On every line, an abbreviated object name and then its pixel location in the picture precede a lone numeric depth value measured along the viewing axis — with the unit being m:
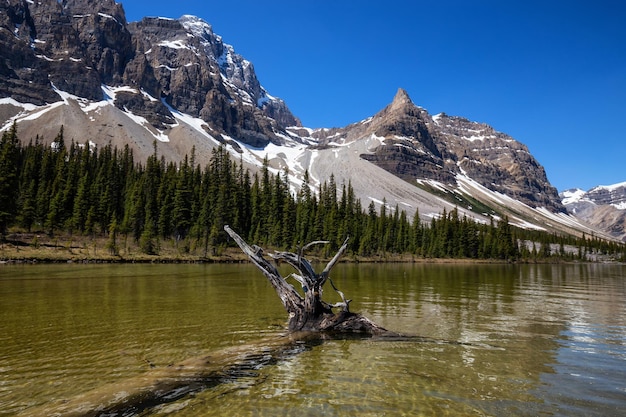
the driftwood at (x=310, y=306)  17.88
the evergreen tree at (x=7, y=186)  69.69
